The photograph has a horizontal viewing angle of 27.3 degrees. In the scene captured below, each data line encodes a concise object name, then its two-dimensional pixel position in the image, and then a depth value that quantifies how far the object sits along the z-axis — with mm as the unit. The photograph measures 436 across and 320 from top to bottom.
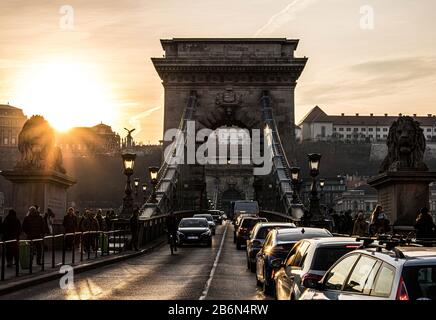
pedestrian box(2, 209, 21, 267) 23500
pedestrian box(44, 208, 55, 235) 27700
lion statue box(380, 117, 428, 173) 26594
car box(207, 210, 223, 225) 86812
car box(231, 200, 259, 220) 69500
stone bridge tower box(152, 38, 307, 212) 82250
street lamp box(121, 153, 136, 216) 37562
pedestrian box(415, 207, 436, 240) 20980
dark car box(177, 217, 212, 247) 43312
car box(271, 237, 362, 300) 11688
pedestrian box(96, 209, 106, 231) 35122
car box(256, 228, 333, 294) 17984
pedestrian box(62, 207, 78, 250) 29766
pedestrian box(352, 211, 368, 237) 26189
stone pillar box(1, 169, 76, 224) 29172
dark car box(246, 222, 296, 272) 25281
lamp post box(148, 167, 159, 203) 50000
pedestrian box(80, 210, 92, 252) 30594
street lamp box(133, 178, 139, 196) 66312
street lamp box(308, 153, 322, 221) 37625
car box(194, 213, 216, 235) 59344
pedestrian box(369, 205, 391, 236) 23102
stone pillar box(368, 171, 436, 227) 25594
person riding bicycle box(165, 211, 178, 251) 37094
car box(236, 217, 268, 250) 39094
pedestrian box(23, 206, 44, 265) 24156
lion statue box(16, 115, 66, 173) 30016
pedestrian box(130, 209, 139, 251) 36188
